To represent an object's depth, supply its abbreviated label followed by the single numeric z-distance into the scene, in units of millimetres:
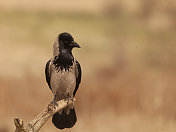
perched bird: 15164
